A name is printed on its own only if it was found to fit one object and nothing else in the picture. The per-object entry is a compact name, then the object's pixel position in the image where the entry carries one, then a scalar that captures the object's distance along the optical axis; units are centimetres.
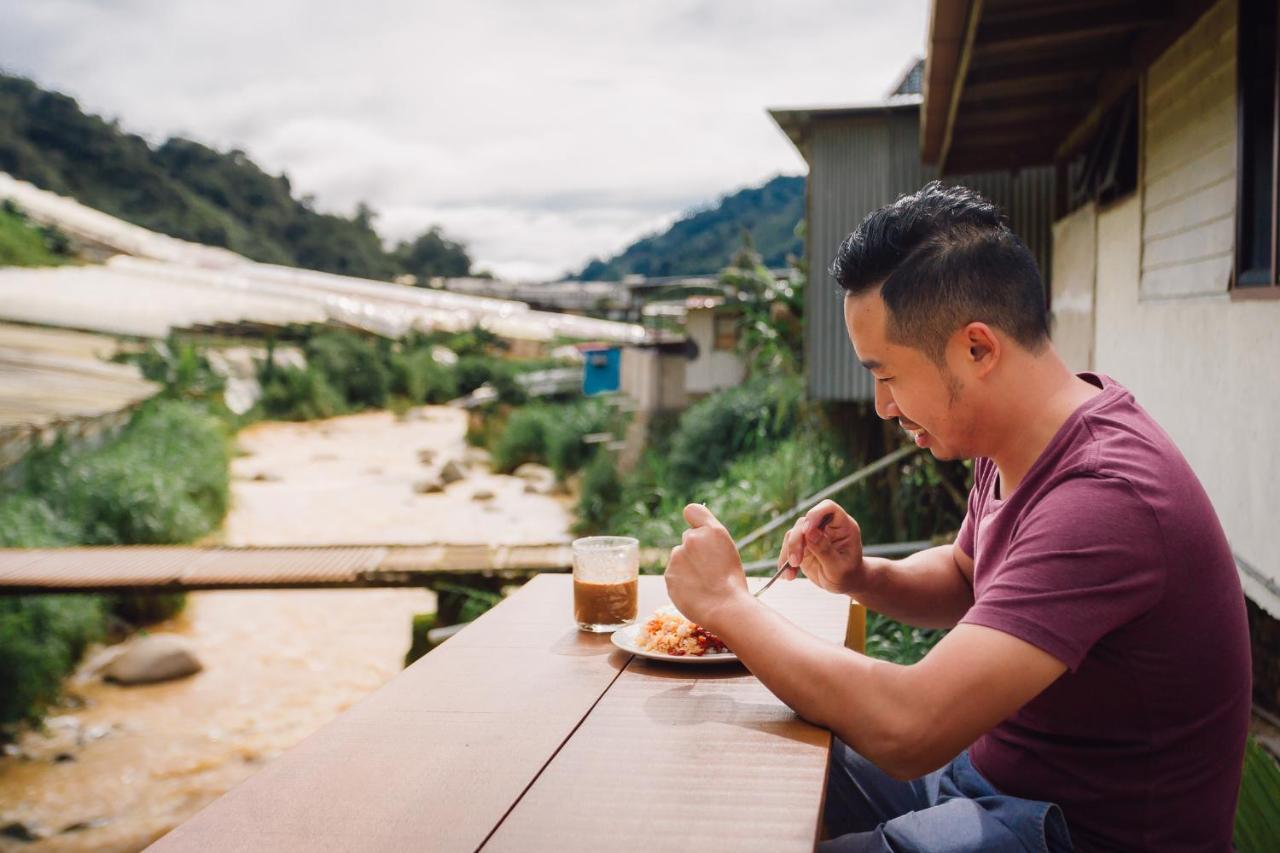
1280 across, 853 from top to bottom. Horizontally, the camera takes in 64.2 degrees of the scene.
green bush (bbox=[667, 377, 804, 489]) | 1069
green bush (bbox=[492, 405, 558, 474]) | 1659
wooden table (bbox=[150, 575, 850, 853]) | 125
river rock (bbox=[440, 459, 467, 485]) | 1536
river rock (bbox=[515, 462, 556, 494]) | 1507
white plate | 186
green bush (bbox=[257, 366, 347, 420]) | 1862
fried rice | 191
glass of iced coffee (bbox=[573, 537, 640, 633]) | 210
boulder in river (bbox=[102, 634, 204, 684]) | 725
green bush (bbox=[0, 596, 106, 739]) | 641
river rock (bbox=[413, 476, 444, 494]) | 1468
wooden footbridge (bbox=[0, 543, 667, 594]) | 479
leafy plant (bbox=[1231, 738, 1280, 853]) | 206
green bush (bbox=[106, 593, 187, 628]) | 834
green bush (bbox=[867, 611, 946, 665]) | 494
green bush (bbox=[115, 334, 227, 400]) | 1426
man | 131
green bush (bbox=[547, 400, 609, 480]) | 1527
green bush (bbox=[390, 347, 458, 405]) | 2252
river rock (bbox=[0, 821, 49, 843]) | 517
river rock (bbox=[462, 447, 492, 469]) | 1705
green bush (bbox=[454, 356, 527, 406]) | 2148
